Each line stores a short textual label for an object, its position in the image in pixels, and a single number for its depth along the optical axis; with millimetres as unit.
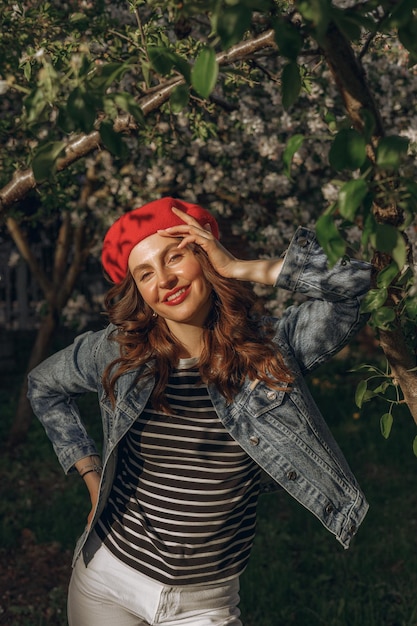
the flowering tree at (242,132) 1608
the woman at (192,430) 2873
